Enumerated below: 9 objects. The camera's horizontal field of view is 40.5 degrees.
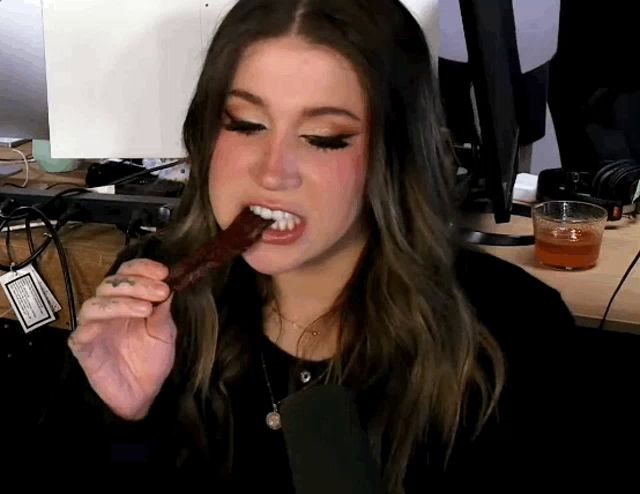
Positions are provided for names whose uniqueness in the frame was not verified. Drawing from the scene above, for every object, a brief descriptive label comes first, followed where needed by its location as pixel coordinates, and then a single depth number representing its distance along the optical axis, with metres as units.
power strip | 1.14
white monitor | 1.10
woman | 0.82
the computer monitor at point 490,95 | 1.01
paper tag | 1.08
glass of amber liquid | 1.09
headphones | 1.30
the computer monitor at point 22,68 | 1.11
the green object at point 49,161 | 1.40
